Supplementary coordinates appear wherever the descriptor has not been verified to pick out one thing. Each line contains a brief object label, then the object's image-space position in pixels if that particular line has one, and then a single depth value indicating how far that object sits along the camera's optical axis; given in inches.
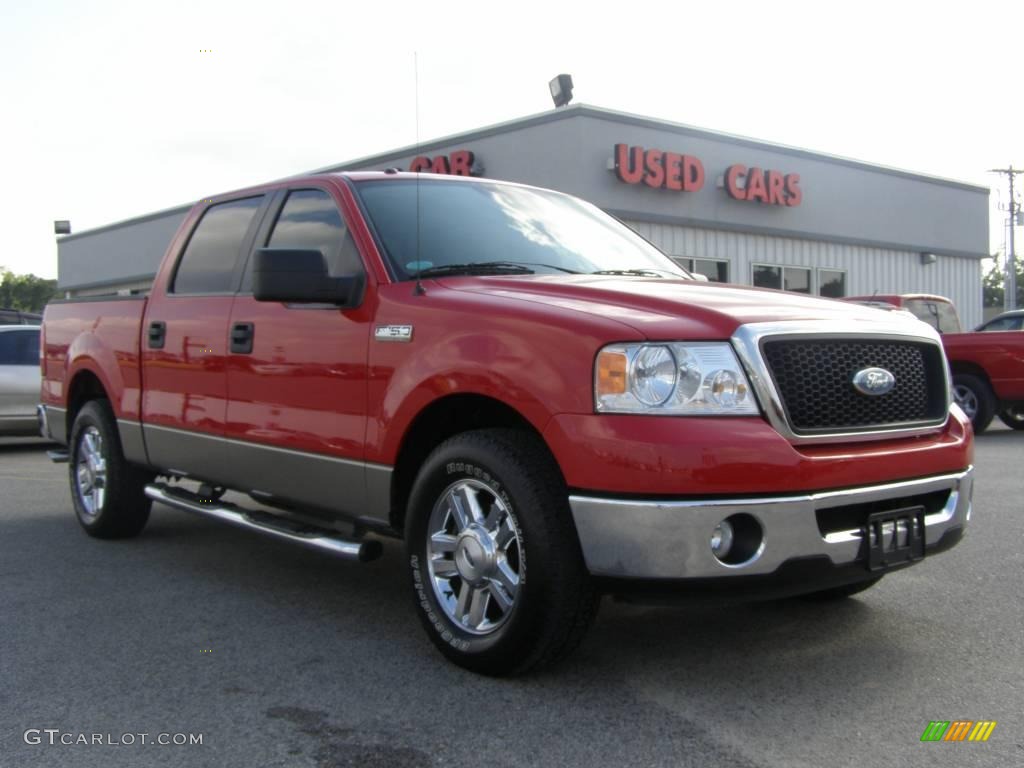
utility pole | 1680.6
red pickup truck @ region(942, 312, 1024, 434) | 500.1
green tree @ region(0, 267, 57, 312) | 3142.2
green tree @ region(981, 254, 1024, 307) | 3351.4
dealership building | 722.2
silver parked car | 470.6
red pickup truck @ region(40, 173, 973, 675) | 127.7
